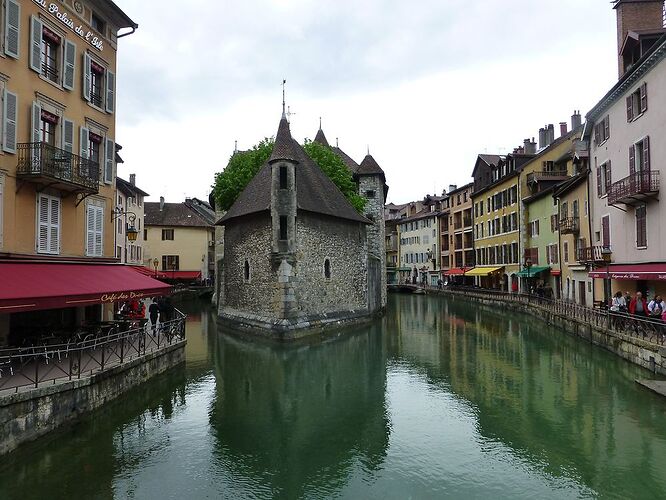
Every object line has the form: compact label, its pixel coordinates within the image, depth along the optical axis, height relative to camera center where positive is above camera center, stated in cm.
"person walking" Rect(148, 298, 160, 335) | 2038 -166
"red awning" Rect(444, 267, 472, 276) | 5739 -15
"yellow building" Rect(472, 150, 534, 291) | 4494 +500
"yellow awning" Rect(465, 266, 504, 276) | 4853 -14
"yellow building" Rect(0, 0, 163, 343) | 1276 +312
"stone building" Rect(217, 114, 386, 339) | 2534 +100
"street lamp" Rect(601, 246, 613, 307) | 2248 +3
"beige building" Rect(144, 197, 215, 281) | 5781 +344
